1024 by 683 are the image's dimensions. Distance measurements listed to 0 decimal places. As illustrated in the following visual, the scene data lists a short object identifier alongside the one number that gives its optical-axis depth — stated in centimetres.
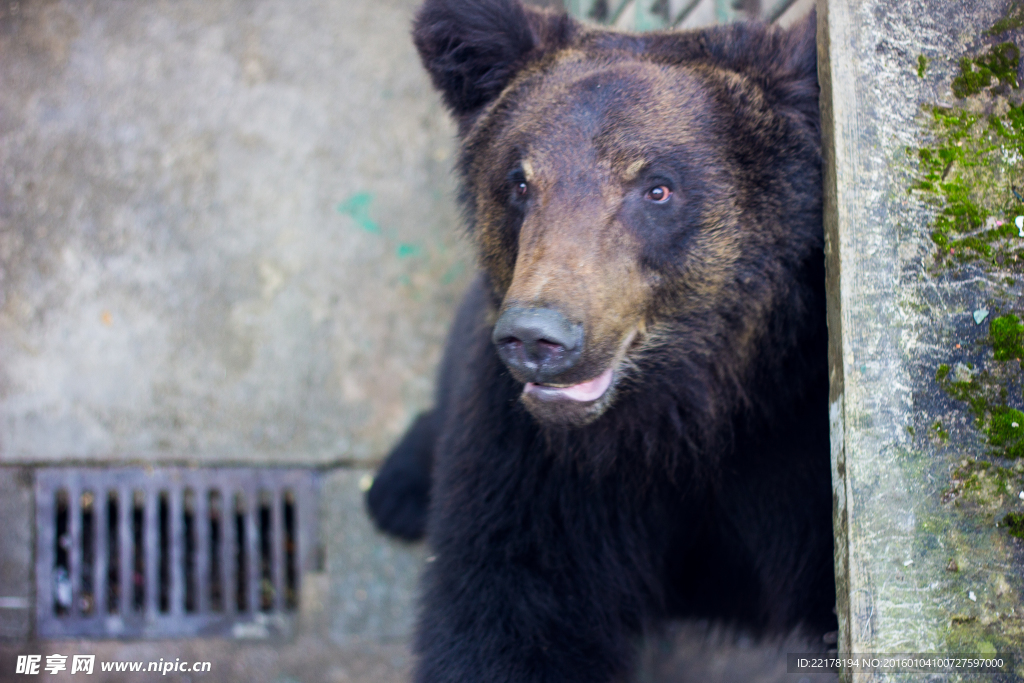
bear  232
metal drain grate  395
